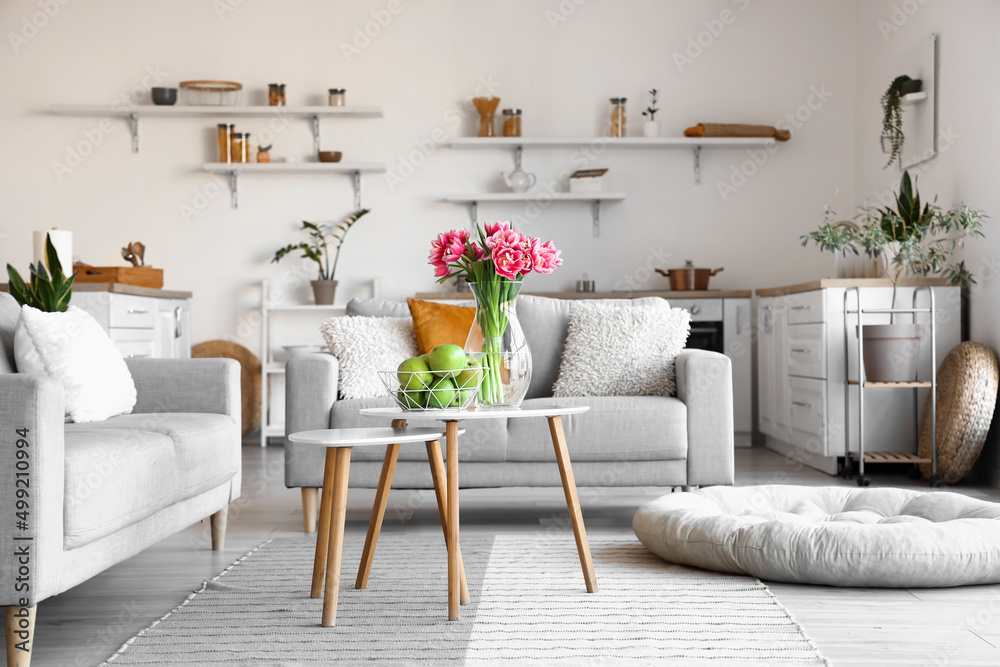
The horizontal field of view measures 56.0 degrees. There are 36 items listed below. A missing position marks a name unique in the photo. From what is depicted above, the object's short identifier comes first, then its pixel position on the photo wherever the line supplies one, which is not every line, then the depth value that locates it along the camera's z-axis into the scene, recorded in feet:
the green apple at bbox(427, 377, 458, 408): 6.88
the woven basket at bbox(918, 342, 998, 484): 12.74
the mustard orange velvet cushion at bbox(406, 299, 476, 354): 11.10
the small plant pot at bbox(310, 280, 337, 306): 18.57
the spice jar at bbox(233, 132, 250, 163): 18.81
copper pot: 18.08
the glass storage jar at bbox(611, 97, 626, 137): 18.88
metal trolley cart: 13.14
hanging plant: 15.99
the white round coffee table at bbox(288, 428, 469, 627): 6.48
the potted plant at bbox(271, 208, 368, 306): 18.65
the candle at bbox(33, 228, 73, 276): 13.30
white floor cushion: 7.49
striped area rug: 6.11
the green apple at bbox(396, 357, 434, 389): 6.88
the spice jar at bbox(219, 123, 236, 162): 18.79
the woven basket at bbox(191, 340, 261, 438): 19.10
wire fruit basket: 6.89
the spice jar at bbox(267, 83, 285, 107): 18.81
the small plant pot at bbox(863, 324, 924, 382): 13.23
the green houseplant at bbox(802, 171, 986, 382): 13.25
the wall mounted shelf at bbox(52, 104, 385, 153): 18.74
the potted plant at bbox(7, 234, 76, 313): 9.21
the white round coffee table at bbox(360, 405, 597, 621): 6.63
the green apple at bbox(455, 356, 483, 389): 7.00
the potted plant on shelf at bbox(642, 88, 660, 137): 18.85
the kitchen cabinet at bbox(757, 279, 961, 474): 13.92
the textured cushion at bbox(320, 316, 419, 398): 10.77
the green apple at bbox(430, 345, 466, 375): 6.92
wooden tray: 14.71
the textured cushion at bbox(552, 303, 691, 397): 11.05
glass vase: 7.42
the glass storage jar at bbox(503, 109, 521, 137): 18.86
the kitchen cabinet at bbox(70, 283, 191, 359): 13.88
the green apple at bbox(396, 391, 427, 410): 6.92
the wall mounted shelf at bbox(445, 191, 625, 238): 18.74
